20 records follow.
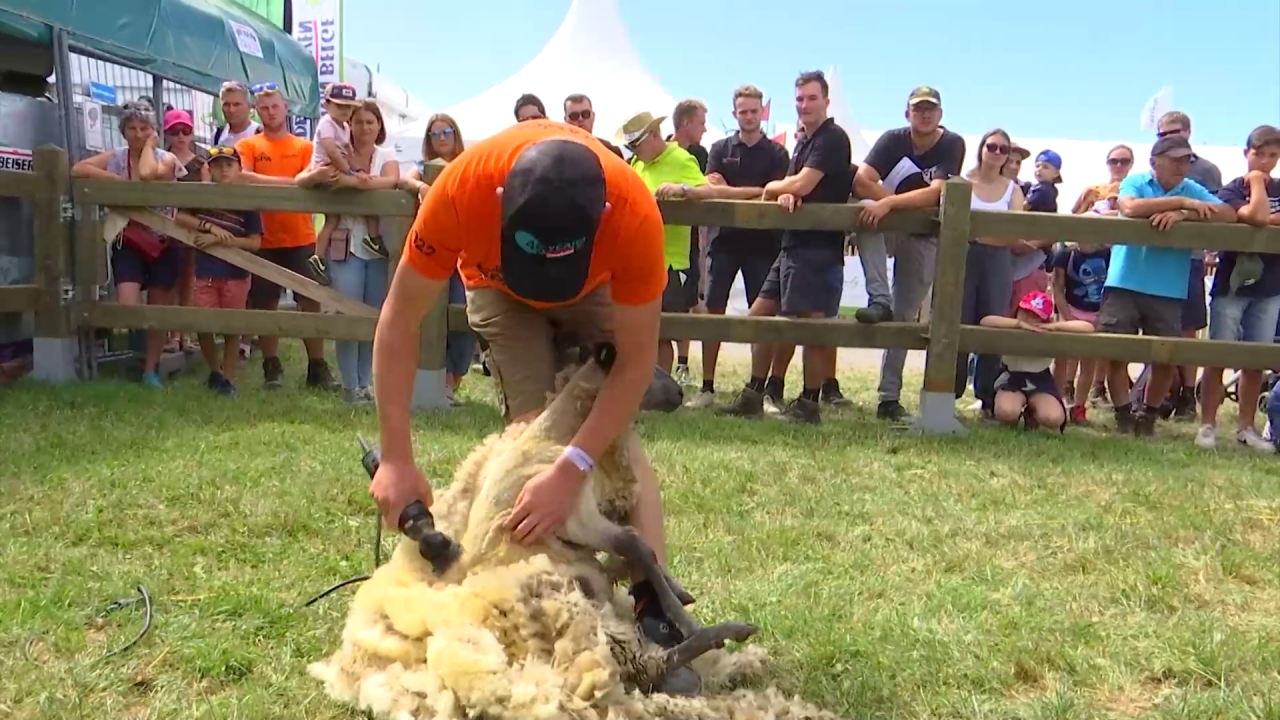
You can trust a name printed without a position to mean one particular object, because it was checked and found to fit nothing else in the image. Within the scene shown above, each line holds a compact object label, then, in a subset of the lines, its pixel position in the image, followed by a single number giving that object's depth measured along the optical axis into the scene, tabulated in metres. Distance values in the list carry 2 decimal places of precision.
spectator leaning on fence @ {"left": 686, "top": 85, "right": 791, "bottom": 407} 7.05
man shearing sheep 2.20
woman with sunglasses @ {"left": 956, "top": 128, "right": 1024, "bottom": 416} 6.89
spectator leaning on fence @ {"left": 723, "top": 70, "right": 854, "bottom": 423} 6.39
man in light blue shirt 6.18
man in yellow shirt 6.96
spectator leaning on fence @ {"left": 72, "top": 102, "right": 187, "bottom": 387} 6.81
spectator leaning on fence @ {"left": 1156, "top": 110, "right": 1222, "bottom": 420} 6.99
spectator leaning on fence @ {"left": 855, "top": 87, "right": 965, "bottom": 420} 6.60
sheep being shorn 2.21
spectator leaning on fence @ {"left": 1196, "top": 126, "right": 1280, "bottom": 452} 6.46
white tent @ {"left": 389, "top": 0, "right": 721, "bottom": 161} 18.12
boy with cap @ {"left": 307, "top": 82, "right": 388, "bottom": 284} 6.47
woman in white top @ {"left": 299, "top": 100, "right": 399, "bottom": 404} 6.55
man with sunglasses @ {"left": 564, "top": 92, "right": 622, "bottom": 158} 7.21
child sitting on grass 6.44
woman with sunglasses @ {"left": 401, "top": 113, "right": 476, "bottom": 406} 6.72
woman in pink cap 7.18
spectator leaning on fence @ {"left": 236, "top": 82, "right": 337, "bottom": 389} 7.01
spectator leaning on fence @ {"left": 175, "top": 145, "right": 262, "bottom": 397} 6.60
